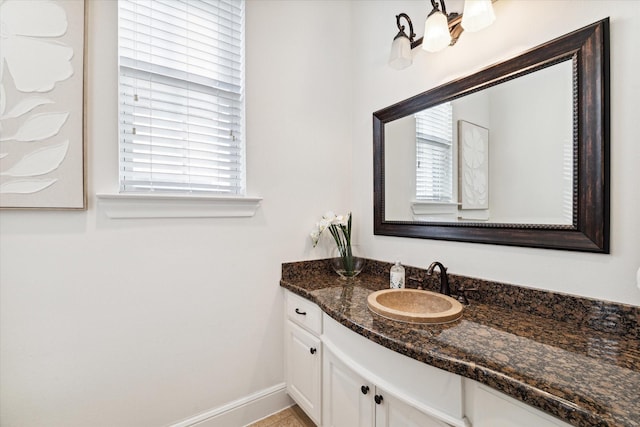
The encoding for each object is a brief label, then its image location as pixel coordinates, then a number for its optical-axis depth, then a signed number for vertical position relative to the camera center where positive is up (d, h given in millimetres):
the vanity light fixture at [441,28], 1208 +854
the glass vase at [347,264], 1859 -346
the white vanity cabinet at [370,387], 814 -636
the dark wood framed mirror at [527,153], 1023 +249
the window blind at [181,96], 1382 +609
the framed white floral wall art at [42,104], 1122 +436
